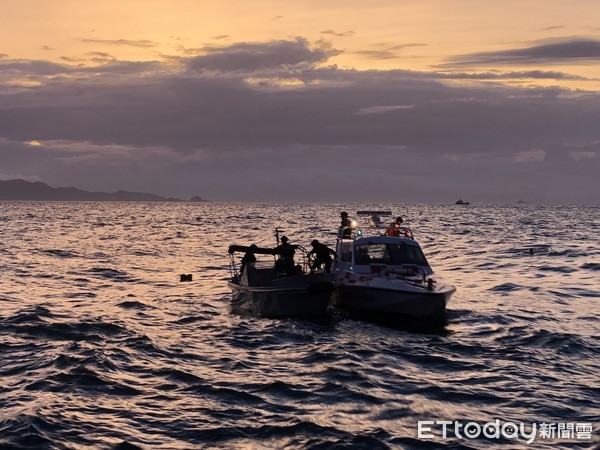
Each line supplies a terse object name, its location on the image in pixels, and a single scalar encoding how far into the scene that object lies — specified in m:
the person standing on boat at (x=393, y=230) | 26.71
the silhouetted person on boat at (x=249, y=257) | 26.27
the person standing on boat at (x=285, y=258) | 24.73
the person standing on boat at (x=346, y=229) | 28.05
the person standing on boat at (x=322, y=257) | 25.62
